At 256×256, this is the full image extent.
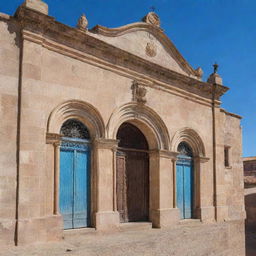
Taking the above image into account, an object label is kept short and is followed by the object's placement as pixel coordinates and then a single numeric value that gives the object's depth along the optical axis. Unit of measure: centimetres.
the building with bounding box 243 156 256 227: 2091
